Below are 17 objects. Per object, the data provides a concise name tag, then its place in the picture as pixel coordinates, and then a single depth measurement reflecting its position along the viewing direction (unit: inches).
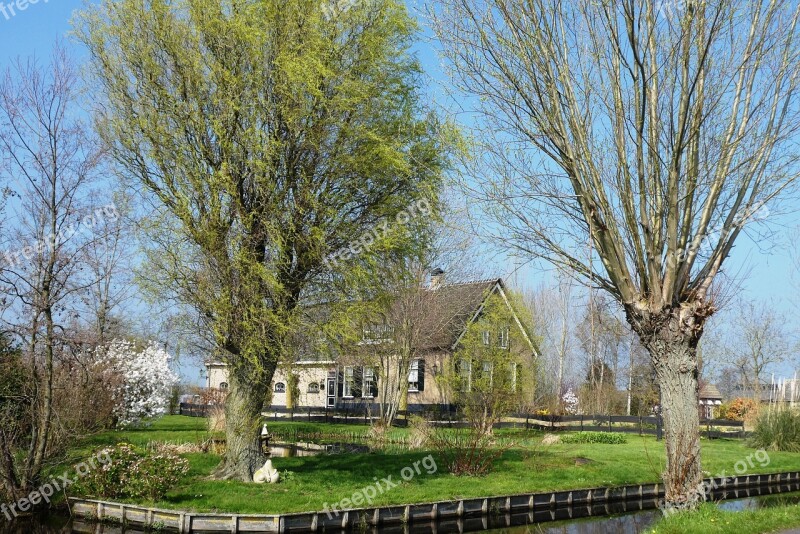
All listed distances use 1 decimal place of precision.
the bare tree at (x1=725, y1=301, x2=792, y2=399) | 1499.8
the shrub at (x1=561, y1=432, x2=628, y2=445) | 1072.2
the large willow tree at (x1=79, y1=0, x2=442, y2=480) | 557.9
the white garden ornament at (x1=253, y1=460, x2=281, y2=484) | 594.6
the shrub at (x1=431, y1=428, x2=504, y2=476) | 699.4
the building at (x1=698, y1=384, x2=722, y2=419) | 2190.7
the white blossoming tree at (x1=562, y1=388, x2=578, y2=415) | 1488.7
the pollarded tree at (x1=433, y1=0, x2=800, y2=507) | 415.5
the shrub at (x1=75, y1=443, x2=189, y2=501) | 550.0
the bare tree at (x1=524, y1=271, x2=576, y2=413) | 1691.7
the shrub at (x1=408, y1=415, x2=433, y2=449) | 820.7
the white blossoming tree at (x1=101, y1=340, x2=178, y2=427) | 967.0
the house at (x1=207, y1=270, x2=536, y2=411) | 1127.6
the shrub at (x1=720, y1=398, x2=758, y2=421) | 1334.5
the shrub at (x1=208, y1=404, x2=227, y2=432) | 863.9
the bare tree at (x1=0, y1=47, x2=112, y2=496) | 542.6
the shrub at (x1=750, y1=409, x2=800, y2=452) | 975.6
